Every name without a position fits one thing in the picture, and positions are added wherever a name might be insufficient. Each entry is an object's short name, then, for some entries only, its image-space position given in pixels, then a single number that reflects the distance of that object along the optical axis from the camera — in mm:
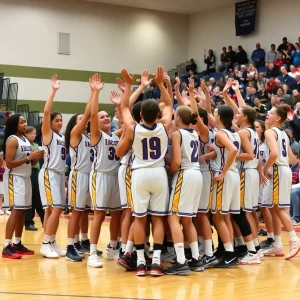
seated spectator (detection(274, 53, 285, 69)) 21678
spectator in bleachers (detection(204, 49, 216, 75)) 25828
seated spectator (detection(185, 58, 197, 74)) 26525
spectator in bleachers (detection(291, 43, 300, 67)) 20980
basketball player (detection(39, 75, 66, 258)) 8578
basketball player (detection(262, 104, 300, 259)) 8633
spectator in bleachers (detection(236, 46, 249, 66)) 24484
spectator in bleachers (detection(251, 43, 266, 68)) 23531
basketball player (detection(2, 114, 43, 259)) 8680
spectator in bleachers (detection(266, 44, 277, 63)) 23198
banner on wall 24938
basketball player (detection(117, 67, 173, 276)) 7320
